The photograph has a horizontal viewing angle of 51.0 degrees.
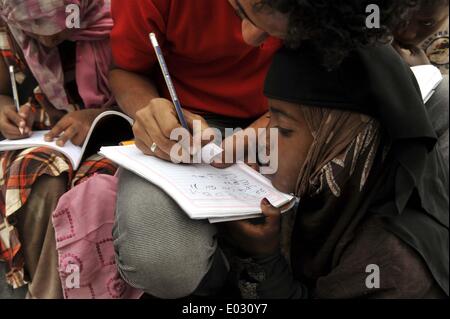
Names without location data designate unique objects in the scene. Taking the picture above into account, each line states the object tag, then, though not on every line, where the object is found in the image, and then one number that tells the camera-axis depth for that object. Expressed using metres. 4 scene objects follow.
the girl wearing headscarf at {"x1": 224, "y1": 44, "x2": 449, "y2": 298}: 0.76
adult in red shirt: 0.82
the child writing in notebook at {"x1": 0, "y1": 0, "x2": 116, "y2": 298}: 1.02
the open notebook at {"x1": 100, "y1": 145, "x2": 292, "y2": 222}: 0.77
